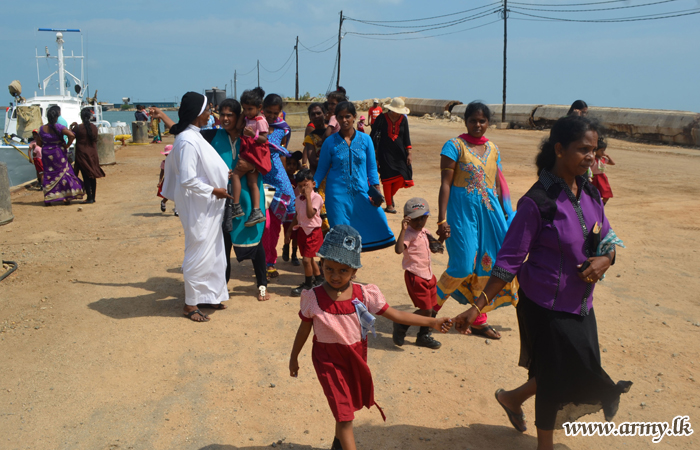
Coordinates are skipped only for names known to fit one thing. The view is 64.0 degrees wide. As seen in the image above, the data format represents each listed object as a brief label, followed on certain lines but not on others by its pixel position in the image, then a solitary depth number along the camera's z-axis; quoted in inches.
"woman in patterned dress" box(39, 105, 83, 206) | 433.1
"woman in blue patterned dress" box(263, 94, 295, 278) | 245.8
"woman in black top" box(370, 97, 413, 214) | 385.2
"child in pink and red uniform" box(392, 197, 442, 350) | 180.5
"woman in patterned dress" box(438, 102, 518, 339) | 186.7
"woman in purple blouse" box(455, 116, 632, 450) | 109.0
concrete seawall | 802.2
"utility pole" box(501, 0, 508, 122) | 1255.3
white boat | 823.7
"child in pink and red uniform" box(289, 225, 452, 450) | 112.0
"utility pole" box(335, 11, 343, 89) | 1654.8
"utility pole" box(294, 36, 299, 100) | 2073.1
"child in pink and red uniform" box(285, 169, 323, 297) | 235.6
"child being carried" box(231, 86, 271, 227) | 215.5
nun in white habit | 196.5
